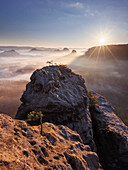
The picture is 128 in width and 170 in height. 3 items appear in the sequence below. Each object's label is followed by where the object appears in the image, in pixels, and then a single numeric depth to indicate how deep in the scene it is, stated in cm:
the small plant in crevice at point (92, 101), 3512
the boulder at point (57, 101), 2258
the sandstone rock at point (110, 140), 2344
